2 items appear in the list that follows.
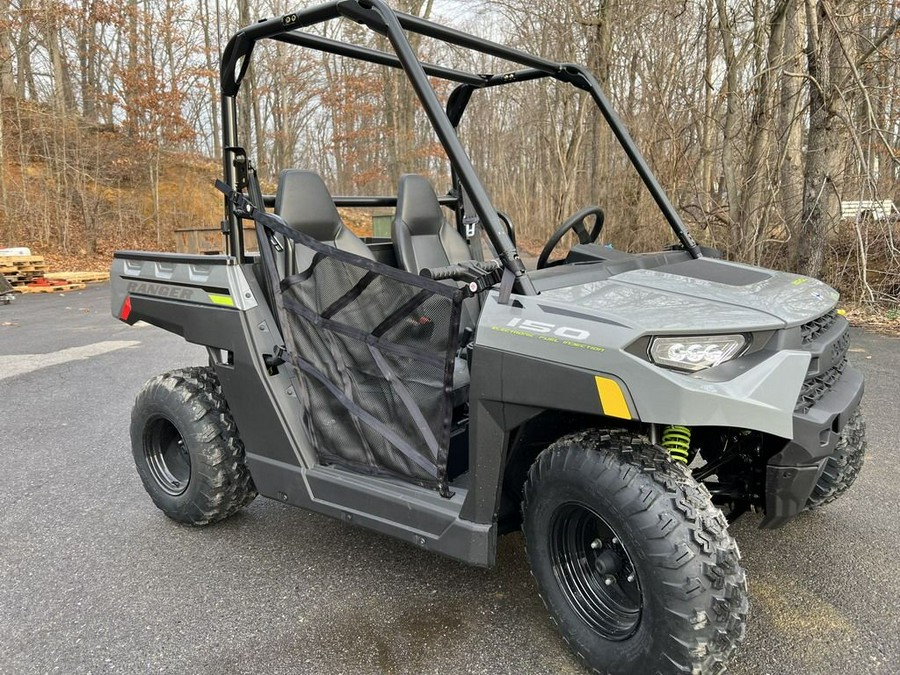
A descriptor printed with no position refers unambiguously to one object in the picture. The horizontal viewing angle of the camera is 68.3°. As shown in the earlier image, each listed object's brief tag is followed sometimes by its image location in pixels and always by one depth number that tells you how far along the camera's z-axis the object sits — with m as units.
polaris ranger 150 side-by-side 1.76
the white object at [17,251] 11.78
